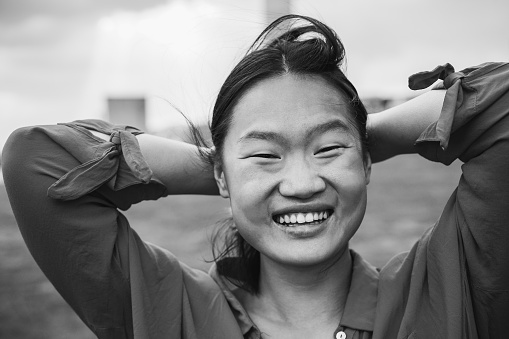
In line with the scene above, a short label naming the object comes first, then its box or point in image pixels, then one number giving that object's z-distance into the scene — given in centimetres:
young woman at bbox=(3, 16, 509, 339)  68
